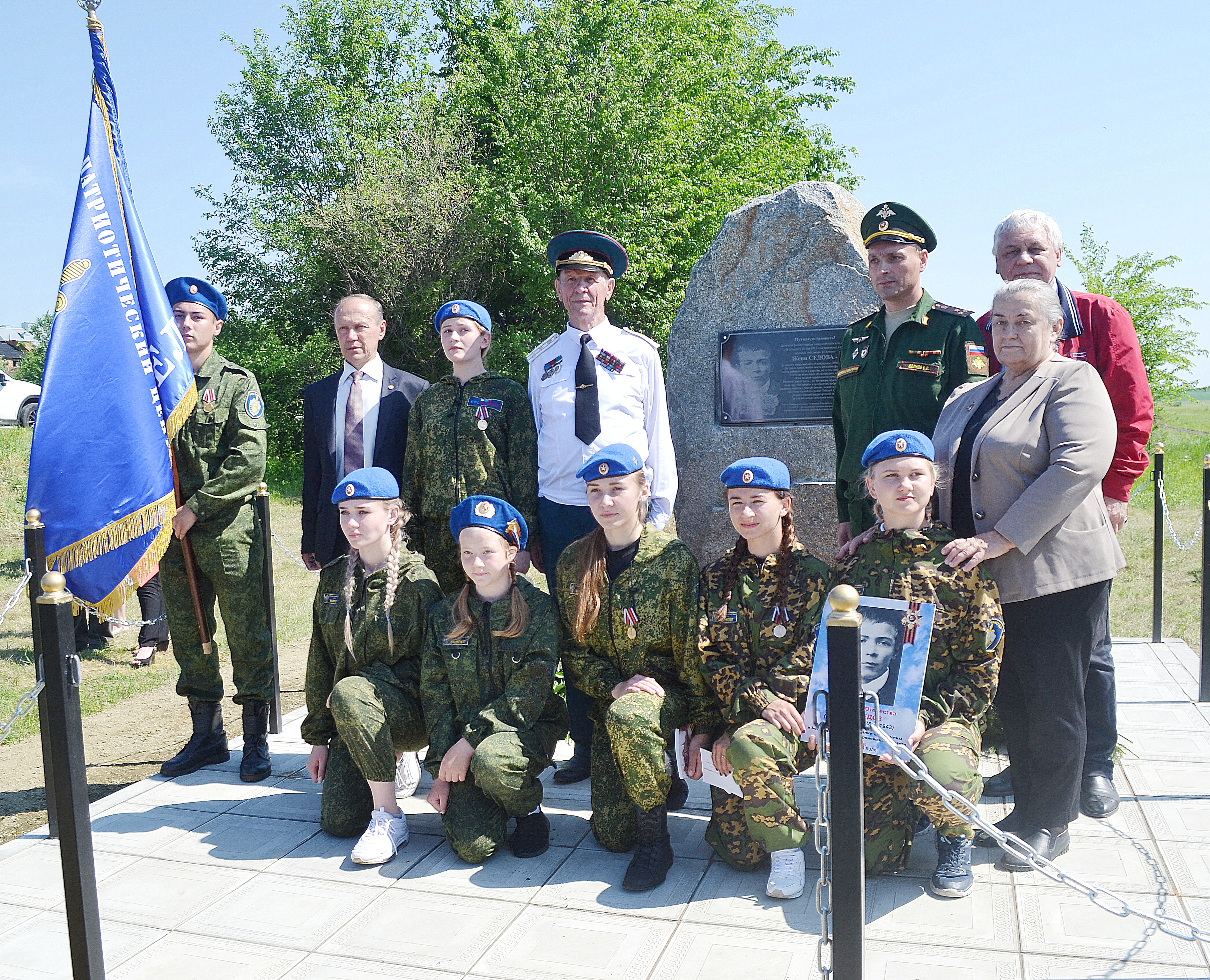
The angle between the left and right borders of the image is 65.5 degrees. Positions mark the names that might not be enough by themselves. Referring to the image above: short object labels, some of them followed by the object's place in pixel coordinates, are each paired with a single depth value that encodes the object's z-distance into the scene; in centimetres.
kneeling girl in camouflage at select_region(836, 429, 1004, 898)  288
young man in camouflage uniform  416
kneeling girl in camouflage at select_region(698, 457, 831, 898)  290
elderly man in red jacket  350
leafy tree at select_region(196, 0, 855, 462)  1741
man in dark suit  402
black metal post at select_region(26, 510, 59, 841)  353
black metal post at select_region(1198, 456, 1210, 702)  479
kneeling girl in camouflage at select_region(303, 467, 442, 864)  345
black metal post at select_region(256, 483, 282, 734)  439
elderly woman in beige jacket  291
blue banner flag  371
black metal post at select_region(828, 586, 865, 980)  200
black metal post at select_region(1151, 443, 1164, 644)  592
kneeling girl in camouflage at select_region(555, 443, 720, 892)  322
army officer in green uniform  356
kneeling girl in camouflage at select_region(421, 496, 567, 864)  321
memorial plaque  443
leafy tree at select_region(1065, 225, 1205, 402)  1377
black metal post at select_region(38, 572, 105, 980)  233
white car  1850
